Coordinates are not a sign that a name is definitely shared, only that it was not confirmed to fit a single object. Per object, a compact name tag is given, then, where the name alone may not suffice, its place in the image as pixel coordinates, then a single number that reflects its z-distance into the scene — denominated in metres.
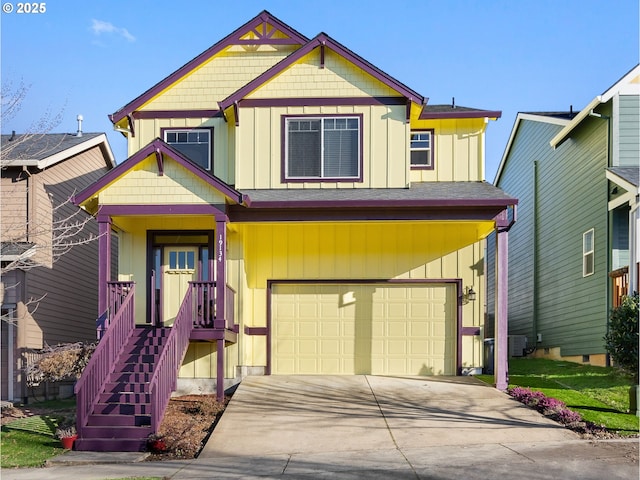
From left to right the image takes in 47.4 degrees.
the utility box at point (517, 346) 22.69
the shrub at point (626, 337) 11.25
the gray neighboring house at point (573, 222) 16.27
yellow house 14.22
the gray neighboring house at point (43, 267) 16.16
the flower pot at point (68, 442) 11.09
